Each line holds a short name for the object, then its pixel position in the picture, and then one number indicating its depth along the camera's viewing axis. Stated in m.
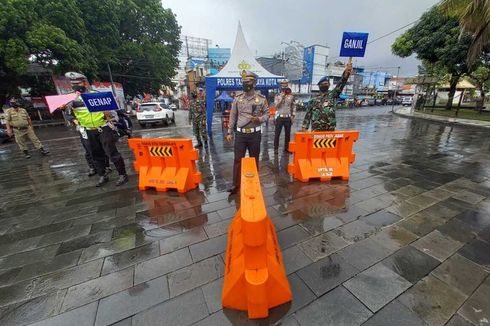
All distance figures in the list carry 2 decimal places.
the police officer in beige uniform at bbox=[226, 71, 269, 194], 3.48
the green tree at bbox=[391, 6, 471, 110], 12.31
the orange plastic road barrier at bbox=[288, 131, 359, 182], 4.16
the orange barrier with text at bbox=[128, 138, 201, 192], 3.87
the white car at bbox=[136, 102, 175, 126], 13.52
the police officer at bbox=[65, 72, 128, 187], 3.86
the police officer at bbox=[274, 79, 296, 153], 5.79
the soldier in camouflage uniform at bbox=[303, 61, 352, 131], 4.26
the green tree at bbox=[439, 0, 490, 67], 6.48
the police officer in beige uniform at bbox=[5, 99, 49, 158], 6.76
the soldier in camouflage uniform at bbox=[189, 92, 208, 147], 7.15
